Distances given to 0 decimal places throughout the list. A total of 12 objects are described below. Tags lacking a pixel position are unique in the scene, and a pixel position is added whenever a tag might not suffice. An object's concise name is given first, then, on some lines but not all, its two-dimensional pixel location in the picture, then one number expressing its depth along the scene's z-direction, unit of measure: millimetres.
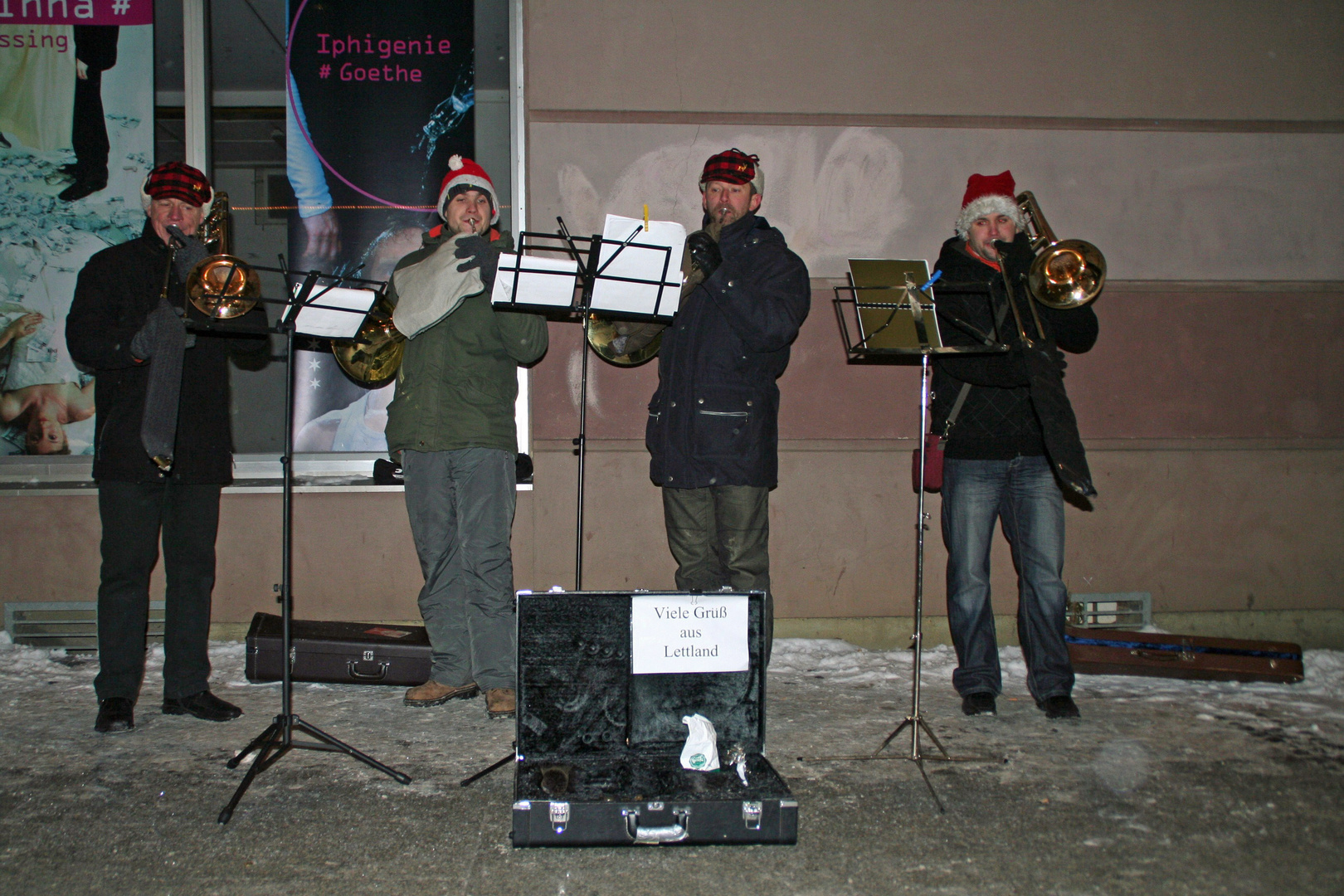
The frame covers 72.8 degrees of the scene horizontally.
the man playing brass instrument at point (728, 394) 3918
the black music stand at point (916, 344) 3213
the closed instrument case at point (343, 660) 4195
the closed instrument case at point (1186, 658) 4414
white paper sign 2998
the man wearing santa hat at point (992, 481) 3920
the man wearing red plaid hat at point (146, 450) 3568
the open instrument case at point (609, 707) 2768
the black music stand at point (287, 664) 3064
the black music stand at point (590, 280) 3332
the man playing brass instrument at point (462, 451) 3896
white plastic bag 2818
